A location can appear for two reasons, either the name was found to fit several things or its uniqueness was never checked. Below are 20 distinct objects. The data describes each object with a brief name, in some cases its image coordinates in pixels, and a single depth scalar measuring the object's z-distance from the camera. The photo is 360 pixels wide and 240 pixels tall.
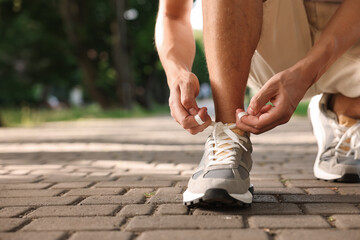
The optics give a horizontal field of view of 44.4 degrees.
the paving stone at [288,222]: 1.72
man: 1.94
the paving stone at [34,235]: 1.62
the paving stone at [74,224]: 1.74
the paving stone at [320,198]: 2.14
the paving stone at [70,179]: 2.92
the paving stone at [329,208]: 1.93
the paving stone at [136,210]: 1.95
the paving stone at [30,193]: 2.43
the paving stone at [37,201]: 2.19
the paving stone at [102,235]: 1.60
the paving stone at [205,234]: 1.58
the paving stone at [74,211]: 1.96
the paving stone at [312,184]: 2.55
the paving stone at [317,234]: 1.57
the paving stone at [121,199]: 2.20
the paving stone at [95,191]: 2.43
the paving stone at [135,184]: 2.67
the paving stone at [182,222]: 1.72
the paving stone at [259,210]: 1.91
